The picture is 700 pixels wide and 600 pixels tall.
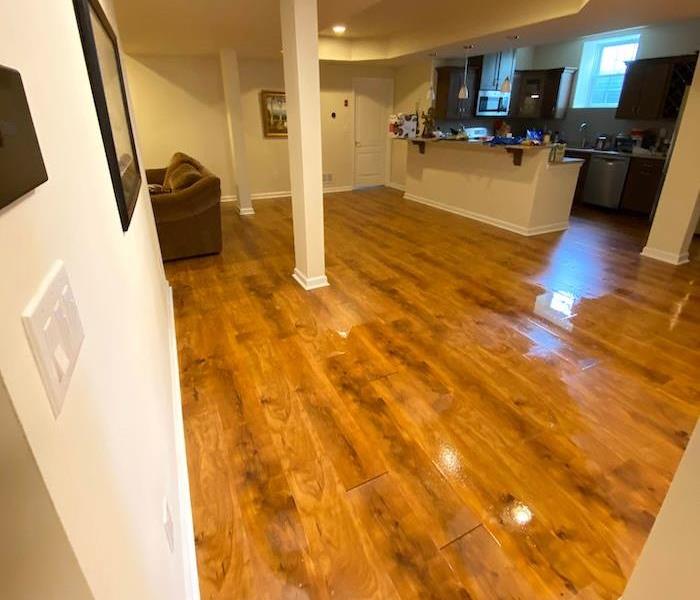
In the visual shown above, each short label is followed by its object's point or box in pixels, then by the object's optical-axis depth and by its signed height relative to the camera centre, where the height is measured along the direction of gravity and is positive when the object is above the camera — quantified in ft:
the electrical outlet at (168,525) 3.56 -3.38
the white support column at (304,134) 9.21 -0.20
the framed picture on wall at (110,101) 3.72 +0.26
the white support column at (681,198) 12.09 -2.08
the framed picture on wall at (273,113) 21.97 +0.64
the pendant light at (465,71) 18.02 +2.68
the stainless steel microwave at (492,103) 23.50 +1.22
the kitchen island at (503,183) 15.81 -2.28
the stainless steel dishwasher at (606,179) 19.83 -2.49
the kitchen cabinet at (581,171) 21.40 -2.20
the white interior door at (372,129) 24.70 -0.20
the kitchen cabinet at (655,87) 17.94 +1.69
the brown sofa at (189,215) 12.98 -2.74
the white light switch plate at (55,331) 1.33 -0.70
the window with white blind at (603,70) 21.36 +2.85
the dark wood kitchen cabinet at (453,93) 22.02 +1.67
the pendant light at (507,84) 15.55 +1.65
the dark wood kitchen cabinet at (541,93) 22.62 +1.75
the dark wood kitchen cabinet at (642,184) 18.61 -2.54
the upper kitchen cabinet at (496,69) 22.66 +2.97
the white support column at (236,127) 17.72 -0.07
